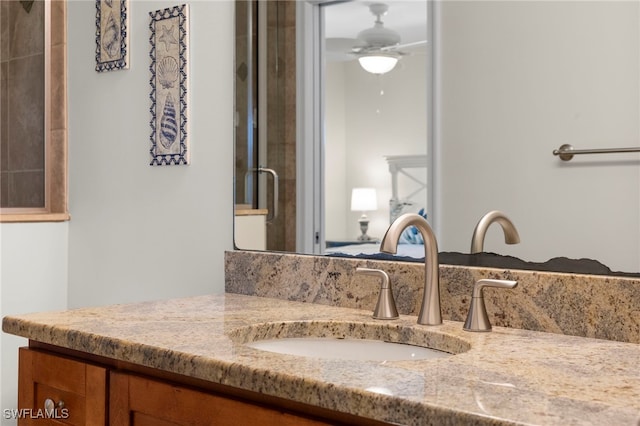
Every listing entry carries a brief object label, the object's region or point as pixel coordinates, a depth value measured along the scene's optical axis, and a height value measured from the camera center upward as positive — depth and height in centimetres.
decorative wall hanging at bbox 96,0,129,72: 213 +49
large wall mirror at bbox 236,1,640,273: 130 +16
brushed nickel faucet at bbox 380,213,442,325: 140 -14
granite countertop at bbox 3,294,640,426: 88 -24
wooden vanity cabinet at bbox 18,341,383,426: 106 -32
